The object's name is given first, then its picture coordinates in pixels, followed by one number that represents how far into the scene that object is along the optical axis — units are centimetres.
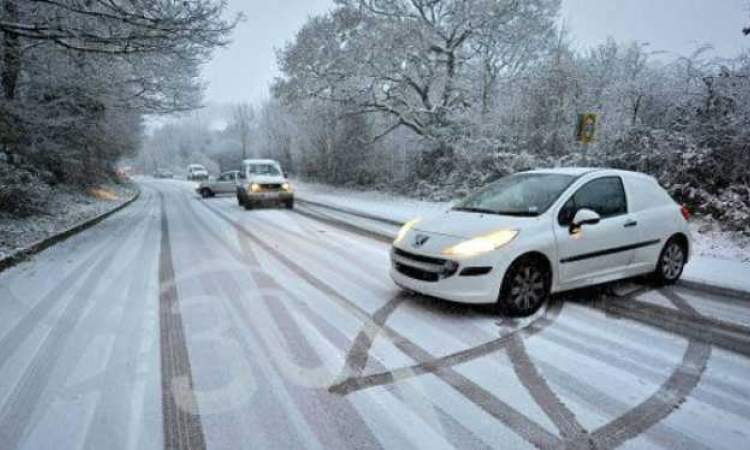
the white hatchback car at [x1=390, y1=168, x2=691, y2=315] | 499
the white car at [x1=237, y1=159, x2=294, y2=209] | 1802
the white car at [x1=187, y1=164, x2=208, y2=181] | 5501
